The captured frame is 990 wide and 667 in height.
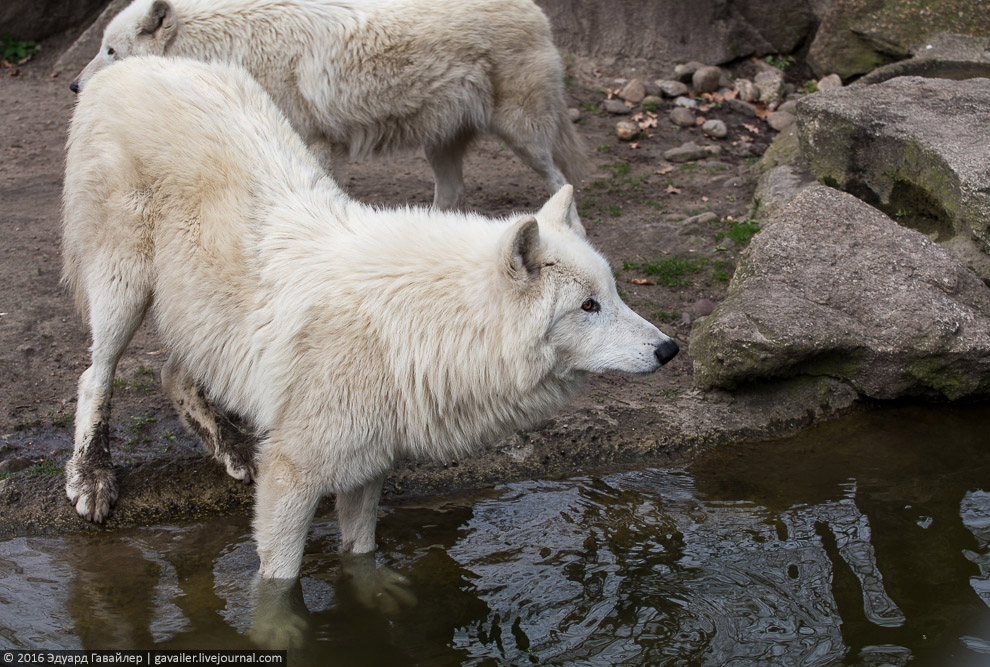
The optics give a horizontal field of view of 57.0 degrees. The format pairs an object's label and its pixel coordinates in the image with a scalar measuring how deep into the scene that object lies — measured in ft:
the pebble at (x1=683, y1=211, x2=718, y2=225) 25.43
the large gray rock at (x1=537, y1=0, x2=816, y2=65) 35.76
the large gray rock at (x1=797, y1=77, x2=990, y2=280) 20.39
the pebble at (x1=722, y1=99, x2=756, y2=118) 33.44
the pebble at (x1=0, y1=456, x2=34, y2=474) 15.28
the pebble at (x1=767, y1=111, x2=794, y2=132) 32.17
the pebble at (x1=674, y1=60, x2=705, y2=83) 34.91
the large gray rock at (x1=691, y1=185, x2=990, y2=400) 17.29
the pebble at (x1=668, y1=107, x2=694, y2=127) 32.76
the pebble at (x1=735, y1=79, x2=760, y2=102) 34.17
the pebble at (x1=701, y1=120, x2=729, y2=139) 31.65
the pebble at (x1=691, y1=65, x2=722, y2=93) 34.55
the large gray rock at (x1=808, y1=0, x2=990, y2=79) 30.86
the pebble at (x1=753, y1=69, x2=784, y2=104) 33.99
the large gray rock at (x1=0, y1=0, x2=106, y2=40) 36.11
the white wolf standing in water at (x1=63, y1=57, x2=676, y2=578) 11.84
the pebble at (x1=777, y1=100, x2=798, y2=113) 32.99
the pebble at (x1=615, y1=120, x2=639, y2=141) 31.81
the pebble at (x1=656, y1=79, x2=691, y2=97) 34.32
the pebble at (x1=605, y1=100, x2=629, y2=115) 33.47
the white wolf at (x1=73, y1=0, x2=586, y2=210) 21.42
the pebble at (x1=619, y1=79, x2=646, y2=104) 34.17
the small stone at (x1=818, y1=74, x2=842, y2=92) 33.50
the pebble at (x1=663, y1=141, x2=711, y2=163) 30.09
